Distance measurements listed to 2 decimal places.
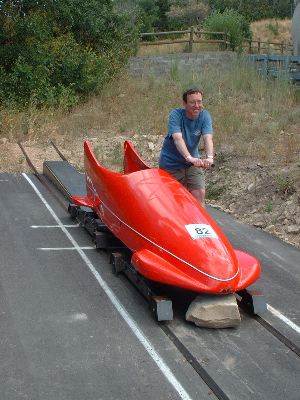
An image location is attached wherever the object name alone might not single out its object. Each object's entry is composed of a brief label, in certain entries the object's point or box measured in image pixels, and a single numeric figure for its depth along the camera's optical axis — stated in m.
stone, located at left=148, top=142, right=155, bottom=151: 13.94
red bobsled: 5.39
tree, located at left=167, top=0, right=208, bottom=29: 41.22
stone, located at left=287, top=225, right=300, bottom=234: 8.58
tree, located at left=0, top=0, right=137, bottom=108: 17.98
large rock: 5.34
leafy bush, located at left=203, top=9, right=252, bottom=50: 30.38
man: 6.62
